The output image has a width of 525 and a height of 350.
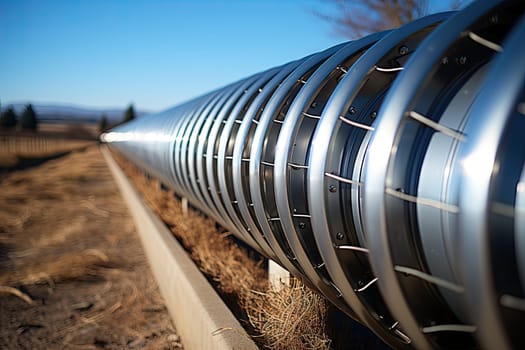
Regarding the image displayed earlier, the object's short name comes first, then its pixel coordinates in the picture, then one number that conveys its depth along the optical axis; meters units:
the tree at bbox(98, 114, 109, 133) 90.19
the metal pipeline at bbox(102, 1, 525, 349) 1.22
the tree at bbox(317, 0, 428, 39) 11.45
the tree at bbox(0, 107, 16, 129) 44.10
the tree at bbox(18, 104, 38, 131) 44.50
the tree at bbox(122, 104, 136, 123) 86.88
